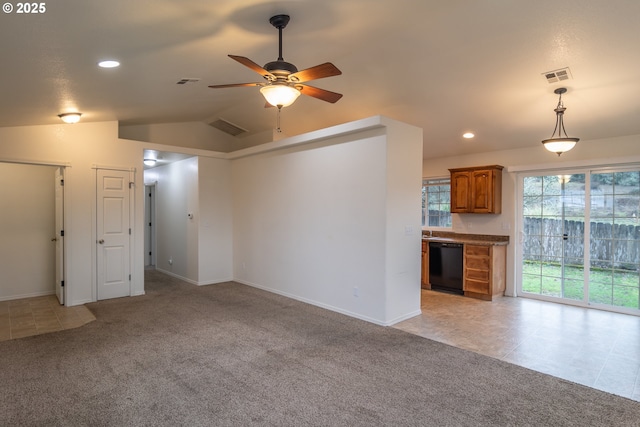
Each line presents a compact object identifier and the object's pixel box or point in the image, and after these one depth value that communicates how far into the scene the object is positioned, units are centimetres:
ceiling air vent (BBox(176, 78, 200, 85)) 399
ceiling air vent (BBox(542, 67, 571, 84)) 359
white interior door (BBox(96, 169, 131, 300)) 540
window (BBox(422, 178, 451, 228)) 679
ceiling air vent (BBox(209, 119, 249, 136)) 683
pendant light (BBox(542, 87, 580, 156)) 398
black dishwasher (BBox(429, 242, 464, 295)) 590
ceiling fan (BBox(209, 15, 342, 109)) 261
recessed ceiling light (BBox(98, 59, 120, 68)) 300
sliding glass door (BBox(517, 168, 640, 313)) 489
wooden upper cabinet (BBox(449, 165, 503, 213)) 583
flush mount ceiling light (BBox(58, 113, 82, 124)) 442
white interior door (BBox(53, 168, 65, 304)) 512
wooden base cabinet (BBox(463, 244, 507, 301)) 552
